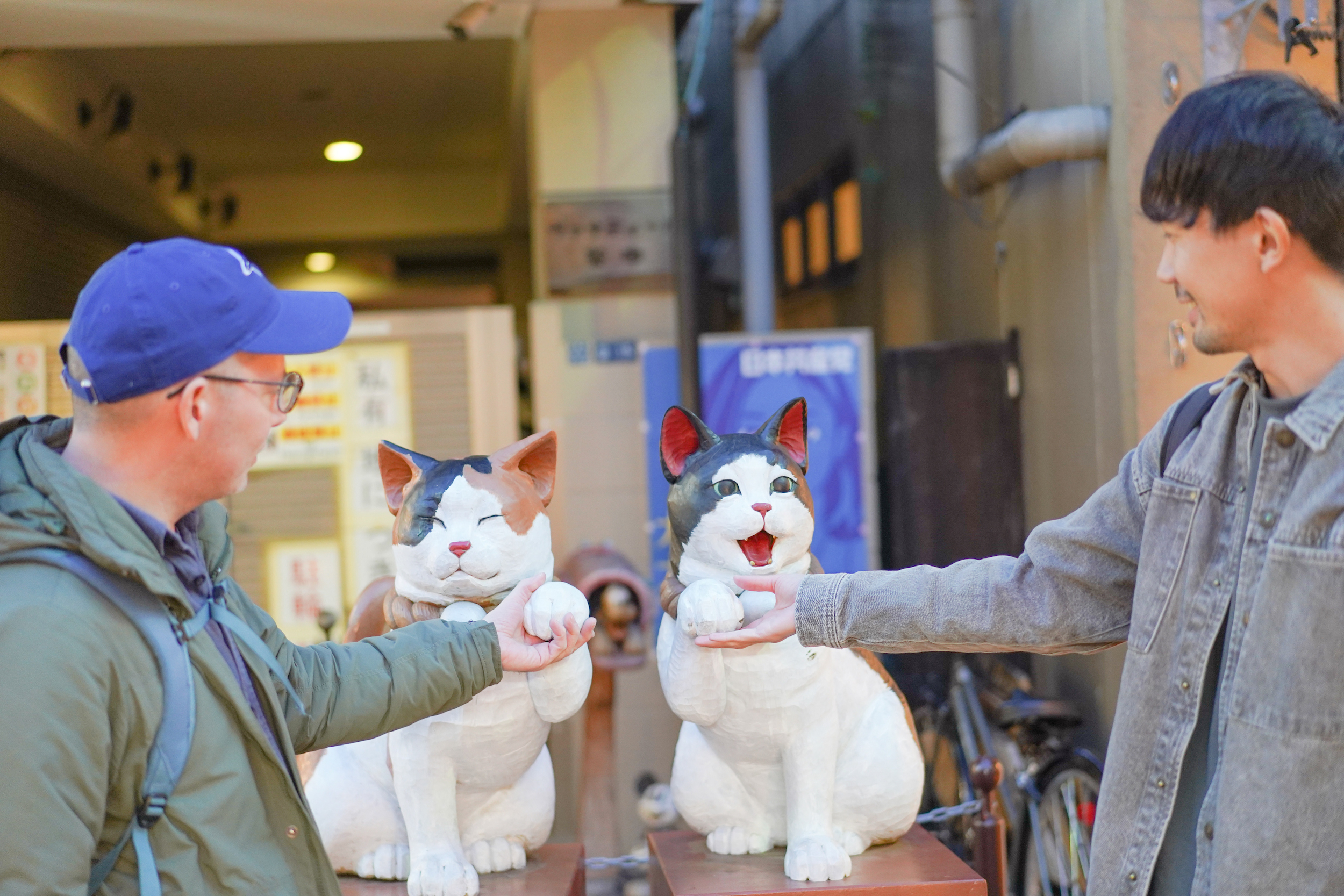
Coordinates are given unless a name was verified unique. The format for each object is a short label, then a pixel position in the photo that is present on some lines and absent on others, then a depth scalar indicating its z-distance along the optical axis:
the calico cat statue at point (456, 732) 2.54
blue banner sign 4.92
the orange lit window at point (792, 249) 8.11
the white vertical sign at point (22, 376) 4.86
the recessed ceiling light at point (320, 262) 9.55
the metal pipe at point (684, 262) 5.08
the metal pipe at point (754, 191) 5.72
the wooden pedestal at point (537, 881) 2.57
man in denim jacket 1.46
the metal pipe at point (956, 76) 5.33
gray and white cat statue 2.54
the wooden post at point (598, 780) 3.25
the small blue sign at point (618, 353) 5.30
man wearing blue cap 1.37
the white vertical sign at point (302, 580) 5.10
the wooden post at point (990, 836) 2.78
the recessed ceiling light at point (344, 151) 8.07
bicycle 4.20
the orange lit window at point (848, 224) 7.23
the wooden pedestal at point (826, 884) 2.46
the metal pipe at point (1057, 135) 4.56
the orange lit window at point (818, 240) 7.67
